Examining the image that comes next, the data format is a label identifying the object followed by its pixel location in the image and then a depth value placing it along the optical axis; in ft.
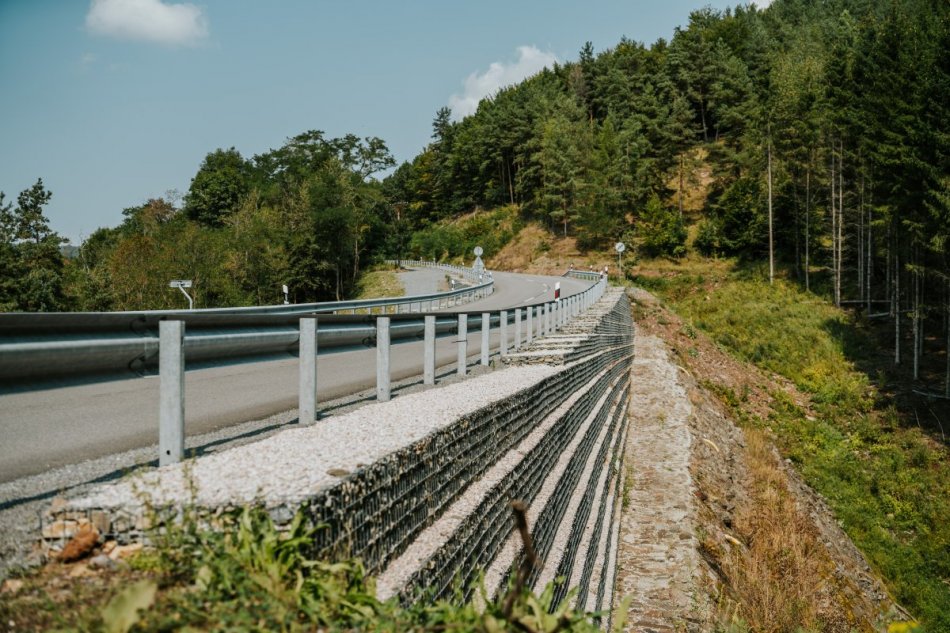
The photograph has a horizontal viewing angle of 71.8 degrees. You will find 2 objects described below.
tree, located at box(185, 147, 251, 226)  353.72
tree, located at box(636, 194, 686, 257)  193.06
